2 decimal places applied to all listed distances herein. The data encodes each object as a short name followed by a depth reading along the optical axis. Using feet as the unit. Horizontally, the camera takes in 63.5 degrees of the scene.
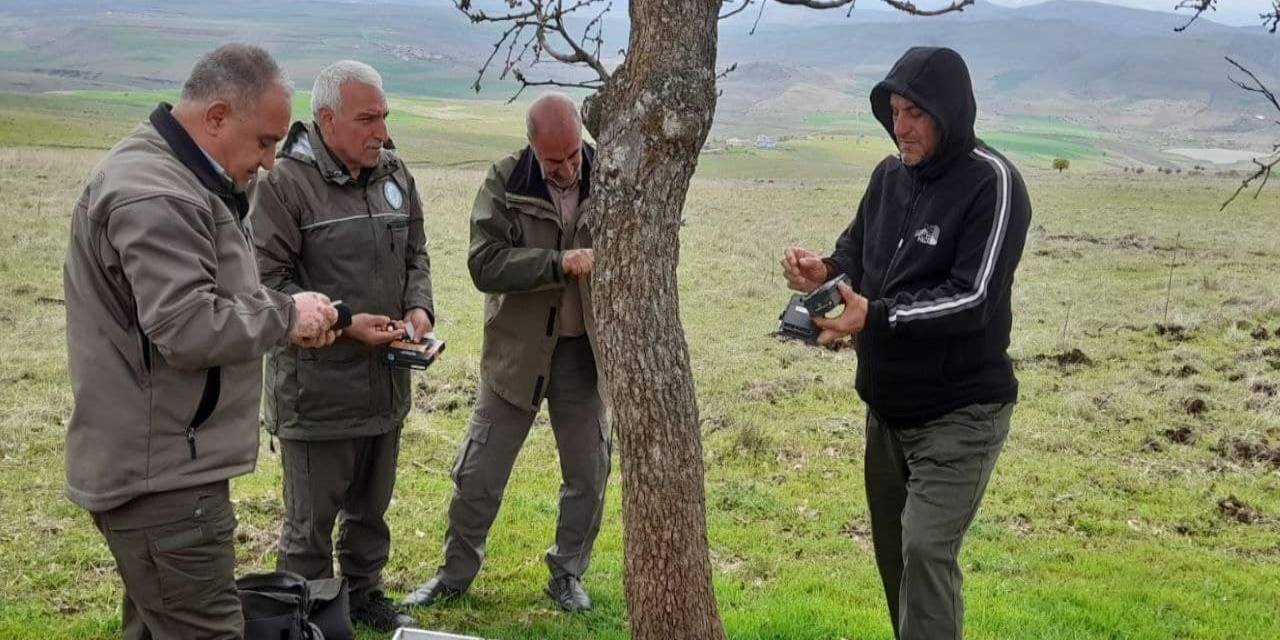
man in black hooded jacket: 12.82
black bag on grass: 12.66
